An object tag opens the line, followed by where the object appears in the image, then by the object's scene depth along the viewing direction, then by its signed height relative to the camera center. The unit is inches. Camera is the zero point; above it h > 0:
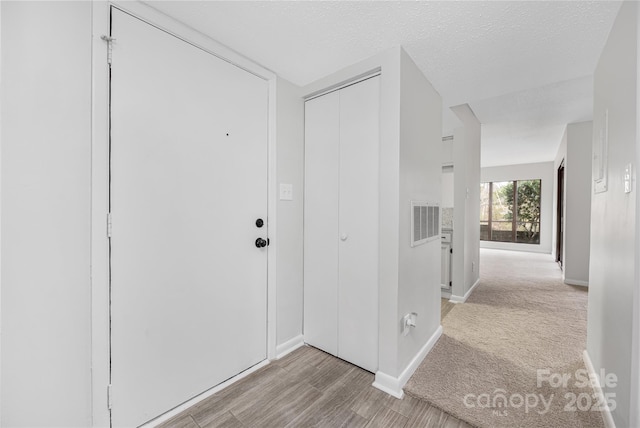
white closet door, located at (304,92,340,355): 83.3 -3.6
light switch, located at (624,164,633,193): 44.7 +6.3
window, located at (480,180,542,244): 298.2 +1.6
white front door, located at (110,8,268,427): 52.8 -2.2
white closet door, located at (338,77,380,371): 74.3 -4.1
